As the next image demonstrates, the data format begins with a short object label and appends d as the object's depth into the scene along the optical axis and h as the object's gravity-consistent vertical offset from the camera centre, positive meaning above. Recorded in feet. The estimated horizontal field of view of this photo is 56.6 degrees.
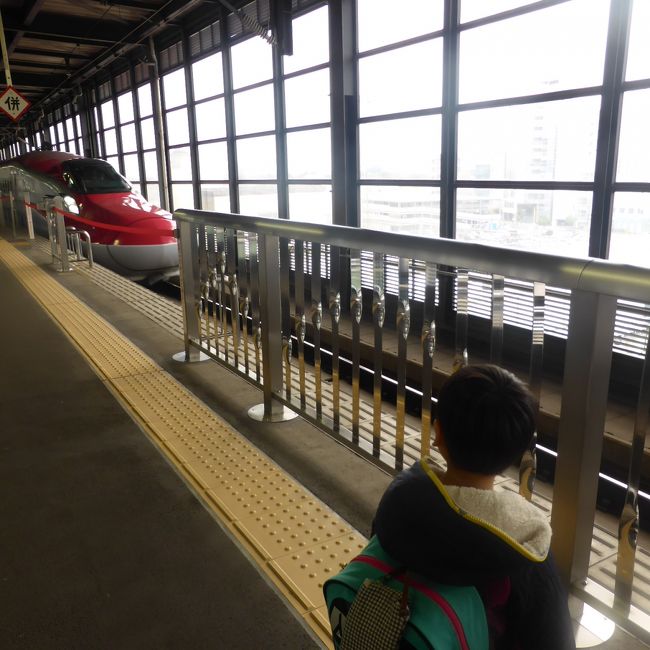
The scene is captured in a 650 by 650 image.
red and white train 31.55 -1.71
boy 2.66 -1.52
